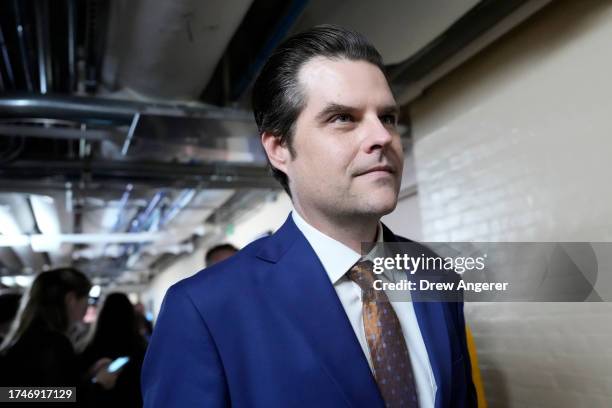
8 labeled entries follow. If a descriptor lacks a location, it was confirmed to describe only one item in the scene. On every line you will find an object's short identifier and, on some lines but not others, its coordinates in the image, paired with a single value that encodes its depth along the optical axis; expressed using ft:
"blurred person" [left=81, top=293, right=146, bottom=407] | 7.34
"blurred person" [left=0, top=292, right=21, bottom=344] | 8.68
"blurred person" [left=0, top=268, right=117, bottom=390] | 5.88
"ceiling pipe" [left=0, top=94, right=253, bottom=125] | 8.18
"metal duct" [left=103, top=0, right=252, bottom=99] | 6.55
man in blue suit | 2.67
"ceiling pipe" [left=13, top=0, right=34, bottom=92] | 7.82
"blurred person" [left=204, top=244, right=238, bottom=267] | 10.28
